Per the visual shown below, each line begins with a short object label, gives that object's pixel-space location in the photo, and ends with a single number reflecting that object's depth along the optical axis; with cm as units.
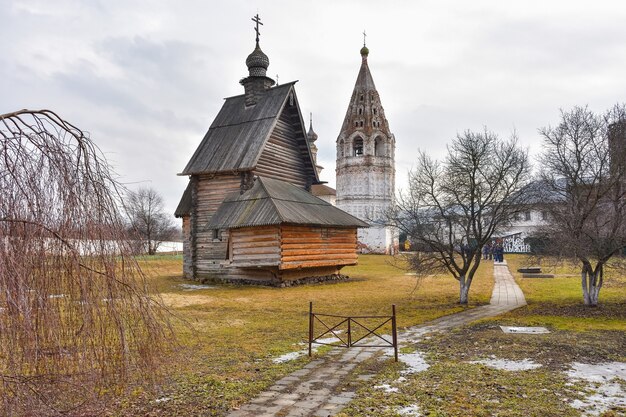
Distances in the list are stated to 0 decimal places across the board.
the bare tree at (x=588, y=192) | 1416
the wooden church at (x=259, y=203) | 2288
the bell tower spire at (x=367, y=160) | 6097
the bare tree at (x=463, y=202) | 1658
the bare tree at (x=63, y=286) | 352
